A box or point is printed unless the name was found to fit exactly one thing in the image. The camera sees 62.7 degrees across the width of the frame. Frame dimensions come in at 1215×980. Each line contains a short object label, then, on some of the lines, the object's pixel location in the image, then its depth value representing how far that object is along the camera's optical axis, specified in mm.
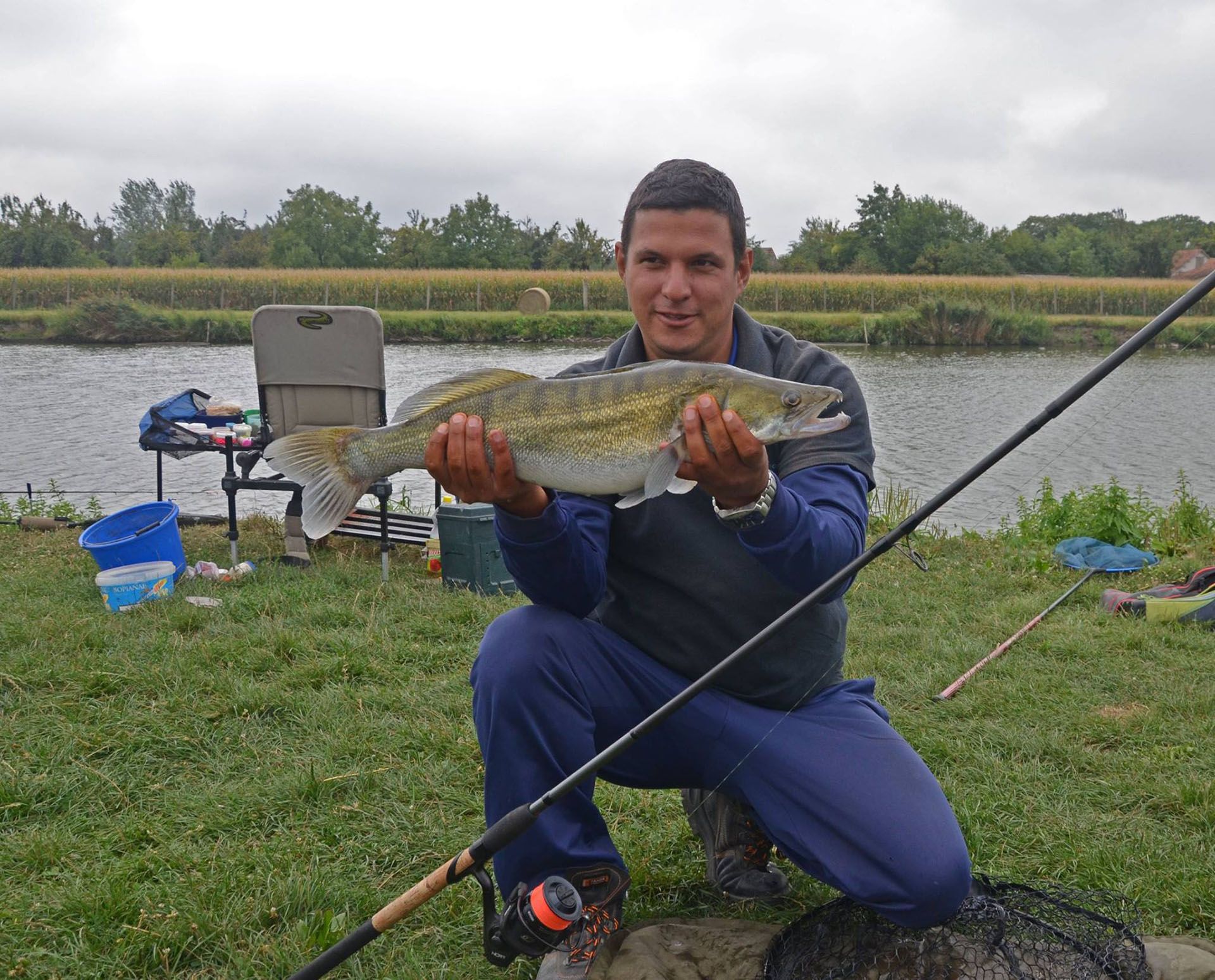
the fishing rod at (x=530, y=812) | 1849
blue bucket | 5316
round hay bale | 34031
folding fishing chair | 6410
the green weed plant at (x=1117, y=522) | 7242
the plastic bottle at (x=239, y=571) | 5750
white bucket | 5035
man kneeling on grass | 2029
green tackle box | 5602
